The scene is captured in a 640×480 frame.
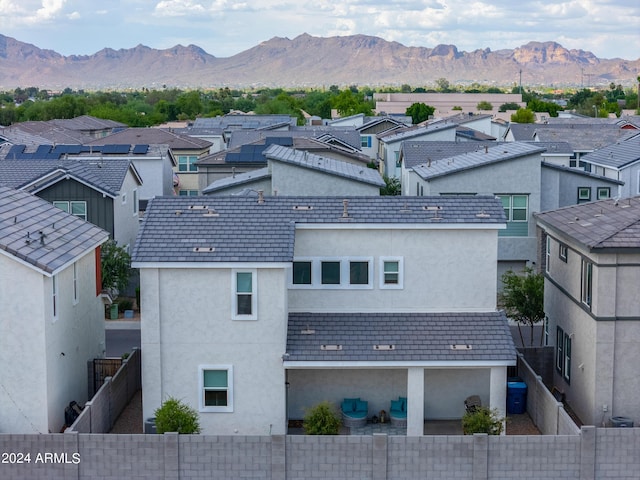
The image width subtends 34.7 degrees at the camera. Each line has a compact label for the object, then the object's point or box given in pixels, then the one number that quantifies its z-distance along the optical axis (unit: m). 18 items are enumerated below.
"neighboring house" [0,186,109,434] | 23.25
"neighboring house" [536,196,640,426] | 24.38
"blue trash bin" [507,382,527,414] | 27.27
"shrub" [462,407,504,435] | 23.05
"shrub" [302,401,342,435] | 23.03
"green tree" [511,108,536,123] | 118.56
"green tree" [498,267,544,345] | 32.34
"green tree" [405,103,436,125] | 123.94
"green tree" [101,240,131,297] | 38.62
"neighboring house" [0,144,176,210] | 54.56
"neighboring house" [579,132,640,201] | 50.66
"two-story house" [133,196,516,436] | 24.30
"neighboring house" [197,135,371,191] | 51.06
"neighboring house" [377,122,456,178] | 64.62
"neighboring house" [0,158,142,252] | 40.78
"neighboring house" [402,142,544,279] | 40.66
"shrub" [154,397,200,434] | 22.72
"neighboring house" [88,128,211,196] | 63.44
